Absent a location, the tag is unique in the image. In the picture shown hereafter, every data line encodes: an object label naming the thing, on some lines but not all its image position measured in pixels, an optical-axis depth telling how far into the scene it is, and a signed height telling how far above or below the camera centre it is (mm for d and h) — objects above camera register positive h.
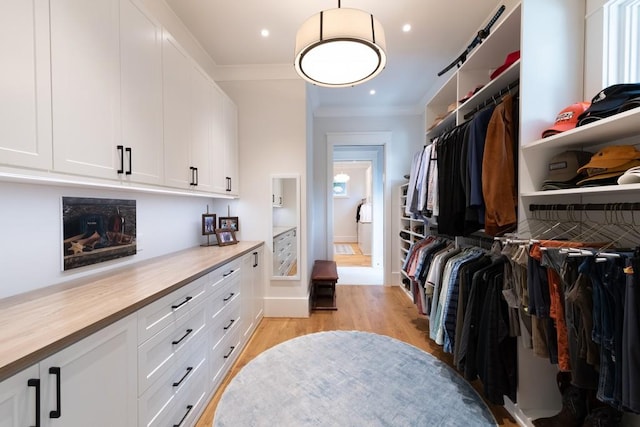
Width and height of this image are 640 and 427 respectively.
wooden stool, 3330 -1091
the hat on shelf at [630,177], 983 +118
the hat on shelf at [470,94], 1997 +926
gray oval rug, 1587 -1295
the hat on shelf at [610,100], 1049 +451
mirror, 3103 -179
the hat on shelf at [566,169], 1309 +202
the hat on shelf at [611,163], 1073 +191
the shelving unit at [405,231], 3563 -336
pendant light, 1377 +938
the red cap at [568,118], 1275 +454
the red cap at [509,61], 1596 +934
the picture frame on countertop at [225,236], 2744 -305
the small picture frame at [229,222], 3018 -160
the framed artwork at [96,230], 1428 -132
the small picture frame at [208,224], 2760 -171
